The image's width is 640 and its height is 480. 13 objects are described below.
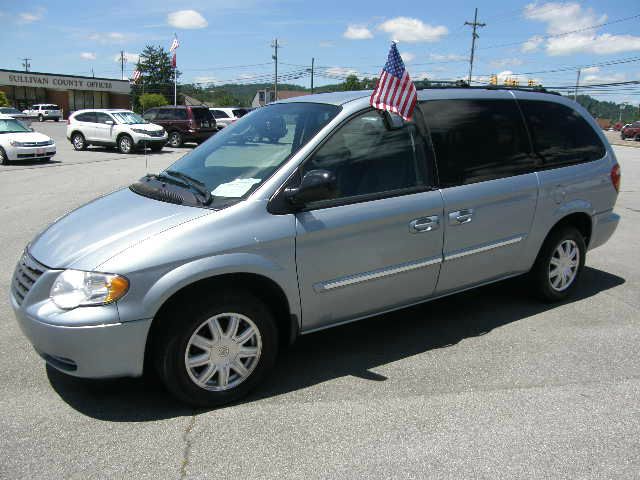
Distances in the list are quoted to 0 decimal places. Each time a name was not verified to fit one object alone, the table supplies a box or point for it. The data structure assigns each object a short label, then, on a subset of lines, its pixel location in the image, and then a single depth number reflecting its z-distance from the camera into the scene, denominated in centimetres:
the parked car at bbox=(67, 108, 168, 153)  2230
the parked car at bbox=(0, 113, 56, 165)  1703
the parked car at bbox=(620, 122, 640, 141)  4256
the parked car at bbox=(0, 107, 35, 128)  3097
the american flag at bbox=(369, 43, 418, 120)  377
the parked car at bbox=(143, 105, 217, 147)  2498
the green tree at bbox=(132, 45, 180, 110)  11838
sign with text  6134
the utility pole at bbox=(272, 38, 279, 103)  6581
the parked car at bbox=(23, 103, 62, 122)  5631
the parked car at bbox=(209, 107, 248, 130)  2973
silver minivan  299
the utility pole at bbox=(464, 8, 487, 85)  5675
